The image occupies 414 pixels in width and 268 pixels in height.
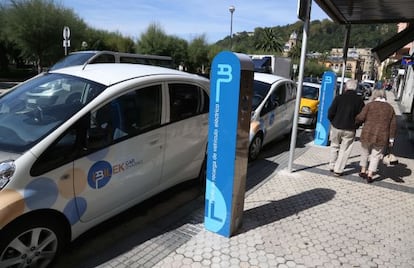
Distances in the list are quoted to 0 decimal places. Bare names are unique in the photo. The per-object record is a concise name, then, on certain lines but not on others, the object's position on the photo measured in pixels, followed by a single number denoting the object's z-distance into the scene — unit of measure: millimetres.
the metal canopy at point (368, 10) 7456
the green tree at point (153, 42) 45656
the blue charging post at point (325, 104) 8734
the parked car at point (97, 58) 12405
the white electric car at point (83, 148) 2775
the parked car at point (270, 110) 7164
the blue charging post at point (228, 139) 3344
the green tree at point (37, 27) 28891
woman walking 5812
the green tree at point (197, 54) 51778
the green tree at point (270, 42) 85562
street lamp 32425
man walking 6203
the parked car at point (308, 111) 11742
